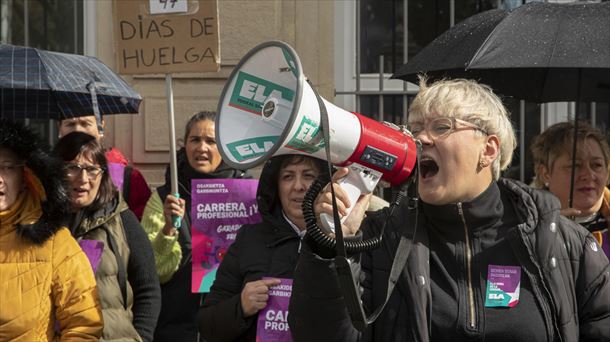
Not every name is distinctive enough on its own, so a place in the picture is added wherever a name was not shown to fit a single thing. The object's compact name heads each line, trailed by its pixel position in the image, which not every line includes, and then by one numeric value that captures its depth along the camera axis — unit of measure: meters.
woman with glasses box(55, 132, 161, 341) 4.11
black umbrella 3.56
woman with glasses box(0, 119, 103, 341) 3.73
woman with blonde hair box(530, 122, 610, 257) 4.24
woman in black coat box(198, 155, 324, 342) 3.52
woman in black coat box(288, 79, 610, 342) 2.67
